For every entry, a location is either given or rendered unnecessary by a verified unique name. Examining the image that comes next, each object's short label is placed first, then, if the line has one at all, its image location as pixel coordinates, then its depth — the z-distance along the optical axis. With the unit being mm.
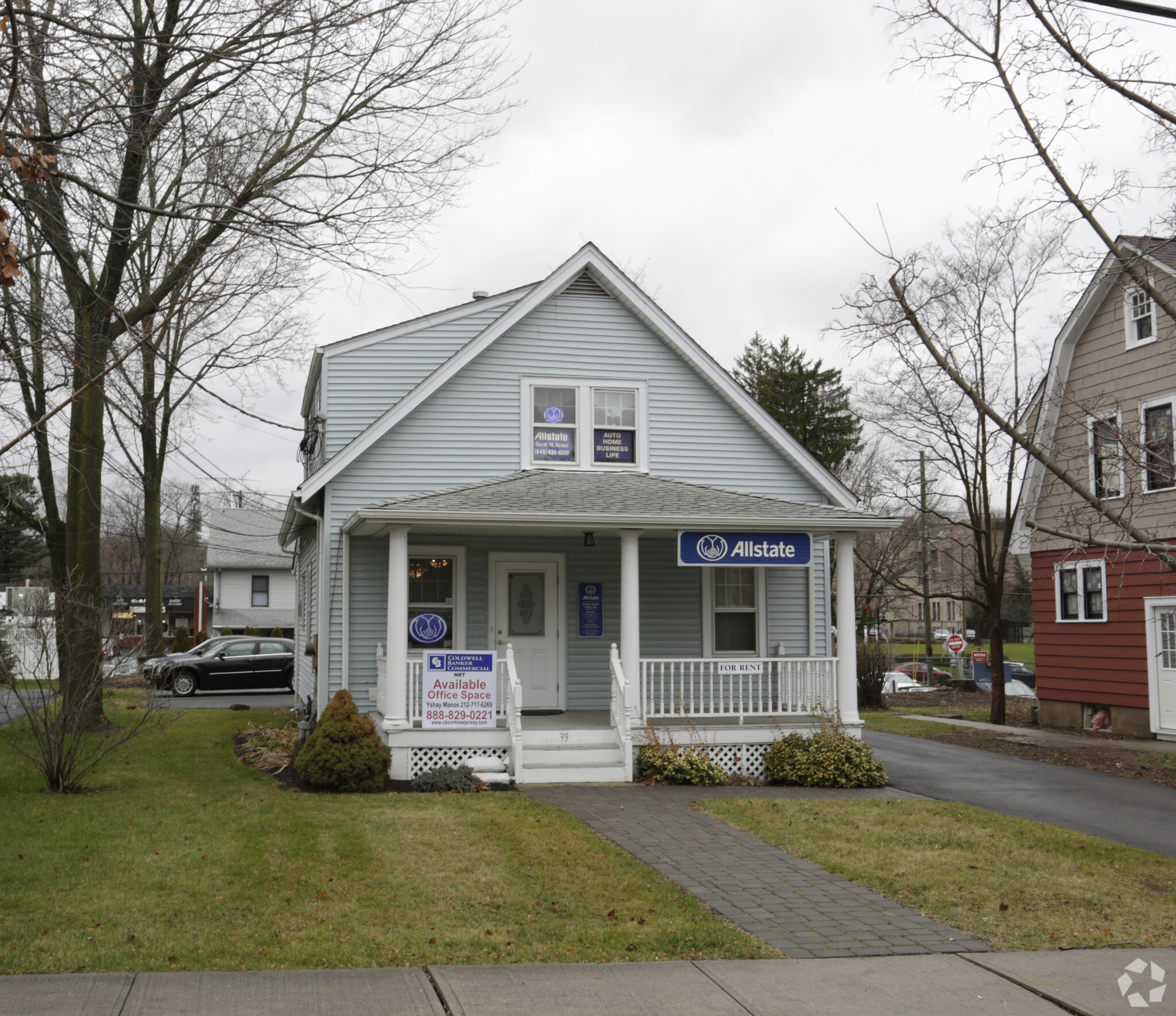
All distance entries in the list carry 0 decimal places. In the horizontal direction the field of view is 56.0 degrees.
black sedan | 29609
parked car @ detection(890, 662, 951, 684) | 44656
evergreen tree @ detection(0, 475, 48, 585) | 44394
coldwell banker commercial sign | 14047
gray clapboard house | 14812
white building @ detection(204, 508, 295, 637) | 49406
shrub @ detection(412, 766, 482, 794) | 13359
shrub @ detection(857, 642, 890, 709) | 29234
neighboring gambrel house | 20297
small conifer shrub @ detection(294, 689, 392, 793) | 13047
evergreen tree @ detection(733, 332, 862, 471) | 44125
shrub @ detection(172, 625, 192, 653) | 37844
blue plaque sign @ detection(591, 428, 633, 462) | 16984
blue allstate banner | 14781
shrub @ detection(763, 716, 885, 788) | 14211
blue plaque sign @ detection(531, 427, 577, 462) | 16812
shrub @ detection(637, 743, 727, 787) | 14016
